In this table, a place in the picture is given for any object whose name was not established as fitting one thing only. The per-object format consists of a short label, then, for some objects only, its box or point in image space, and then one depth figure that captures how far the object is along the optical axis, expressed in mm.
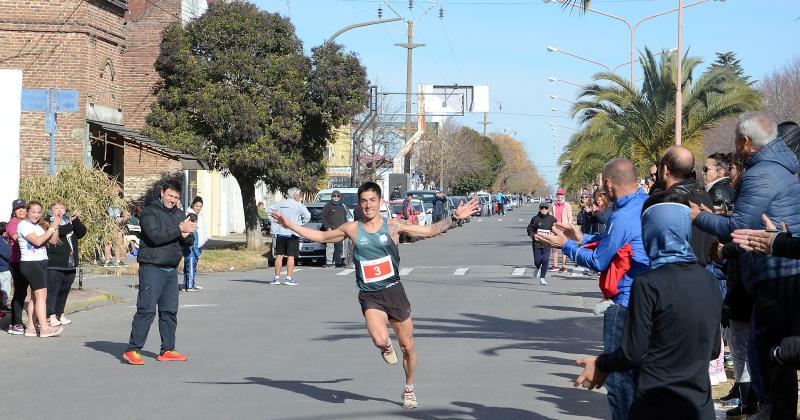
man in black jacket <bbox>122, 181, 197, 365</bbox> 12078
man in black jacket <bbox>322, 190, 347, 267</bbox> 25141
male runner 9547
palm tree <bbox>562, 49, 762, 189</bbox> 33188
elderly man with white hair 7133
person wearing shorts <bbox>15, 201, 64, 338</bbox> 14023
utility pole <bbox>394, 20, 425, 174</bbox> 65250
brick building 29625
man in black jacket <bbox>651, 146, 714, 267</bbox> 7297
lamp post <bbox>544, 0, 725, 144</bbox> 30391
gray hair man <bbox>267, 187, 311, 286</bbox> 22703
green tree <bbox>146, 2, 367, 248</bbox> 30875
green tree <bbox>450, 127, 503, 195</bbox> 113312
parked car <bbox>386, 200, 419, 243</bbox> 44381
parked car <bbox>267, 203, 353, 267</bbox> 29047
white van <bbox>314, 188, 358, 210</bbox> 35594
